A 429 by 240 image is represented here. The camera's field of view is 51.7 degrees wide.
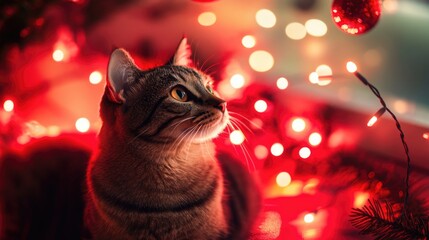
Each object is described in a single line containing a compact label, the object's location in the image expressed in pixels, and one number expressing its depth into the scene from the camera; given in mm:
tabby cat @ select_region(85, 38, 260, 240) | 816
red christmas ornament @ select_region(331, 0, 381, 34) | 891
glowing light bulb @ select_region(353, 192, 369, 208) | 1002
